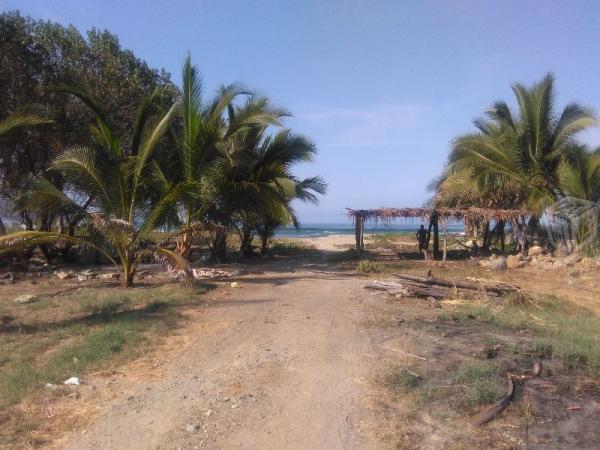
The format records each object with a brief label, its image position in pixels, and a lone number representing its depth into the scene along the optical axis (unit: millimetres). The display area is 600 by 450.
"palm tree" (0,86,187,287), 10578
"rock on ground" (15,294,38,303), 9492
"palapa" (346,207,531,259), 17797
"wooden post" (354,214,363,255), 19516
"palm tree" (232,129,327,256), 15312
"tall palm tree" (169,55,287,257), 11836
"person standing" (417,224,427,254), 20469
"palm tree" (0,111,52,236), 12125
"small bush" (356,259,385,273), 14766
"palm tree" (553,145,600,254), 15789
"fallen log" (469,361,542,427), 4500
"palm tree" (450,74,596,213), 17703
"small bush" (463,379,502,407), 4812
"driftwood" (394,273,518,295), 10867
